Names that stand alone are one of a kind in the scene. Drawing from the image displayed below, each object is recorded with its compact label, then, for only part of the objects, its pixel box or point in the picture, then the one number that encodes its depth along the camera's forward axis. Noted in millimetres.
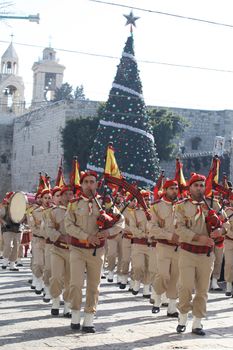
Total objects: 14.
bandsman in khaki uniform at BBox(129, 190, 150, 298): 13094
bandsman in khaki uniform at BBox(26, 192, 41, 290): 13867
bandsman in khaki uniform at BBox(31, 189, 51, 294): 13164
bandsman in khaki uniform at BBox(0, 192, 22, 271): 18250
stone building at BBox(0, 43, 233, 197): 45219
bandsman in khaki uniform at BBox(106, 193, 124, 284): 16000
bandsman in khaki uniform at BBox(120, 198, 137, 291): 13891
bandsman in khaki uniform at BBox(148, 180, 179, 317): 10664
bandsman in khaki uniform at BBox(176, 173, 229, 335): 9109
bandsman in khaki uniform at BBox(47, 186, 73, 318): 10406
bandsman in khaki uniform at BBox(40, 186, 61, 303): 11172
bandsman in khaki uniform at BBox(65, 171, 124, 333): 9133
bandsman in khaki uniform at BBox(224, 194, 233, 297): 13648
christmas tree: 32750
